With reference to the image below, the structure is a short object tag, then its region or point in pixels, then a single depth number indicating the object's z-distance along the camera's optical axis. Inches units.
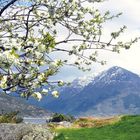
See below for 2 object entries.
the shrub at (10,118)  1063.7
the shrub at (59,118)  1608.5
